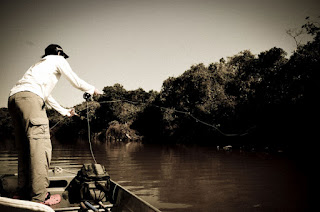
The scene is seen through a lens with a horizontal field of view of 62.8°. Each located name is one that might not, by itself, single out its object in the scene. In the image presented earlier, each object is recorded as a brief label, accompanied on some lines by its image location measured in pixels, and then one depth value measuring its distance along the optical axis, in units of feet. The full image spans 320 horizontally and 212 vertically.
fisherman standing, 10.25
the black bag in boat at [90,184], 14.31
